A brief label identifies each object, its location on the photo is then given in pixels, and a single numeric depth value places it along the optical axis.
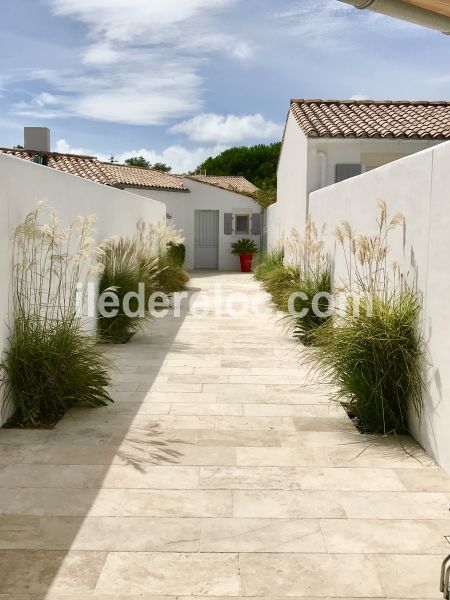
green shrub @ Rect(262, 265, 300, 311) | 10.82
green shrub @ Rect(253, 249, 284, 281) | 15.25
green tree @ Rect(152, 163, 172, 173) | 50.66
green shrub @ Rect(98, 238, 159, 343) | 8.91
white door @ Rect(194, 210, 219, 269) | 24.11
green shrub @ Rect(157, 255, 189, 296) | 13.50
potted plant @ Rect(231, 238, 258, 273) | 23.28
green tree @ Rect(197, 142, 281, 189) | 39.06
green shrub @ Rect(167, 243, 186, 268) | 20.84
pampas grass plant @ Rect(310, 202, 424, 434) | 4.86
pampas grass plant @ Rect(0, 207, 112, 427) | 5.21
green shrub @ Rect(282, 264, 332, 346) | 8.72
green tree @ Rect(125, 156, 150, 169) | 51.63
